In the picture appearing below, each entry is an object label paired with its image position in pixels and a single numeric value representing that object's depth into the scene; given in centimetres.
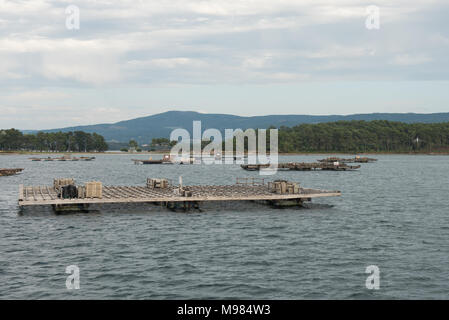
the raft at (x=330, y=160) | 18550
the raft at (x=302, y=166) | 14662
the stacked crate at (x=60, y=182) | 5362
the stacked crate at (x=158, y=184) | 5872
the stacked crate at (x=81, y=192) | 4672
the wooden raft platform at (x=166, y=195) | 4553
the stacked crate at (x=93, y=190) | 4656
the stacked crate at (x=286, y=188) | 5222
